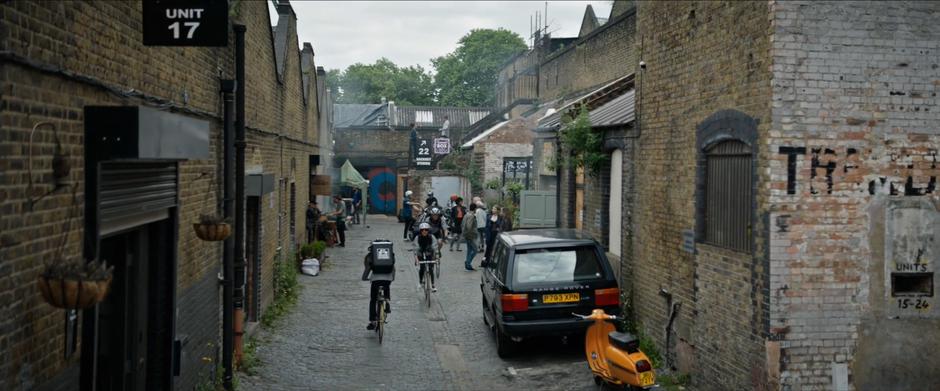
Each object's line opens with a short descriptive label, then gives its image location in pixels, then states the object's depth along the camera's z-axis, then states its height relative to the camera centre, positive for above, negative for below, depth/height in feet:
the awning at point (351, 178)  109.29 +0.57
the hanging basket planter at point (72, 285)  12.85 -1.67
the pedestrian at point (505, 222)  70.23 -3.30
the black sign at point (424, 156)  135.33 +4.45
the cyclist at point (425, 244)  53.45 -4.02
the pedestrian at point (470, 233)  66.74 -4.05
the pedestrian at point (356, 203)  122.11 -3.13
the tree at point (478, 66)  226.99 +32.66
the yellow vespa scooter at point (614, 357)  27.63 -6.08
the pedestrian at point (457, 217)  79.87 -3.31
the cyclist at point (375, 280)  41.96 -5.00
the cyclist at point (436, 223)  68.39 -3.44
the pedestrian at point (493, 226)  69.56 -3.62
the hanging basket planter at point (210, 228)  25.64 -1.48
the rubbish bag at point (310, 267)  63.93 -6.68
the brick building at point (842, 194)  24.79 -0.22
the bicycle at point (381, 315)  40.47 -6.56
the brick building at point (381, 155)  147.02 +4.90
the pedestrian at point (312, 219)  76.38 -3.50
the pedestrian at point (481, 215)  75.66 -2.96
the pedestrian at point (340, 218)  86.43 -3.80
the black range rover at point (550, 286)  34.83 -4.36
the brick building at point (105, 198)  13.69 -0.41
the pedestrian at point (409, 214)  92.27 -3.57
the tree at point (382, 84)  246.27 +31.02
